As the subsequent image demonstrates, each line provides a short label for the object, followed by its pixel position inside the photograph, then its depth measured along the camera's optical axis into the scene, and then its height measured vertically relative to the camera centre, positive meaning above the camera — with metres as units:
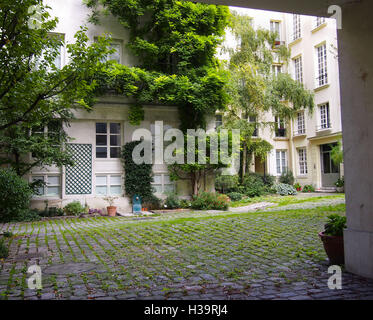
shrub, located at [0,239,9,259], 6.45 -1.29
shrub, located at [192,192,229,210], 15.82 -0.98
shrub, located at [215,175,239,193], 20.42 -0.09
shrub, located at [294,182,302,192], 24.31 -0.46
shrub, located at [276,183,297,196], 22.31 -0.61
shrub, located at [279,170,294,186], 24.61 +0.20
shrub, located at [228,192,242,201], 19.88 -0.86
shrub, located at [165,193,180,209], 16.06 -0.93
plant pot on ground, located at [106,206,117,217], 14.98 -1.22
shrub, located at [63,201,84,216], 14.55 -1.08
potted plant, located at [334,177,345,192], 21.20 -0.32
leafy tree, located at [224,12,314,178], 21.25 +5.98
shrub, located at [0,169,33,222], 10.46 -0.26
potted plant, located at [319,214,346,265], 5.18 -0.93
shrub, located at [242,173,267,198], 21.28 -0.30
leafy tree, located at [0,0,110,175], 5.91 +2.20
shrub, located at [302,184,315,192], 23.78 -0.54
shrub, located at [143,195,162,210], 16.12 -0.97
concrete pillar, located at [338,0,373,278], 4.55 +0.71
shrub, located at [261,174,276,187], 23.19 +0.07
